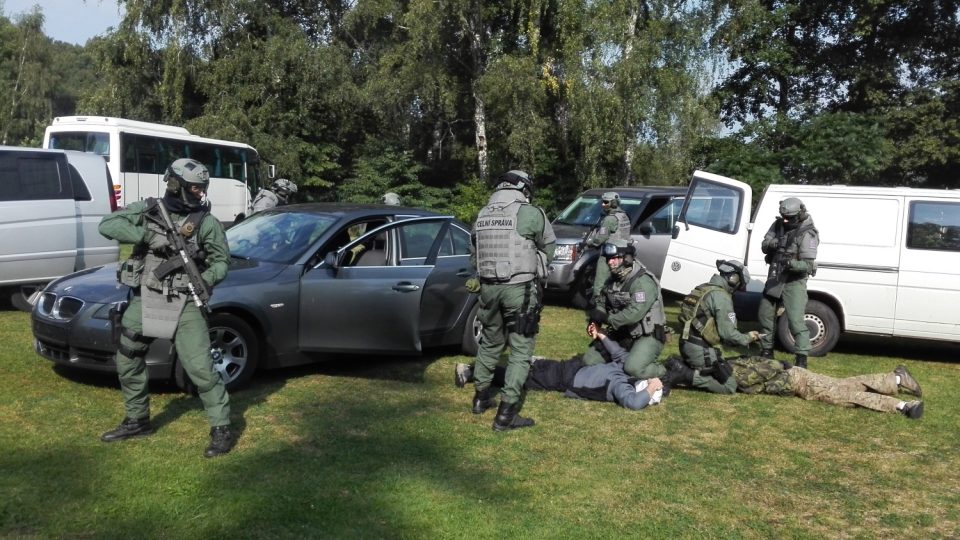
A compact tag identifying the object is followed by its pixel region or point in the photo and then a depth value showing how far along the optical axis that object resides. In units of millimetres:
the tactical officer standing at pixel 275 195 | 10836
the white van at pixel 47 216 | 9062
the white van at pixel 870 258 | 8914
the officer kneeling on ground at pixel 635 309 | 6934
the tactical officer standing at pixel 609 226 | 9742
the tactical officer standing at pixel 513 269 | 5926
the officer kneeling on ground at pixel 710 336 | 7262
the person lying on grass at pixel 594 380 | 6680
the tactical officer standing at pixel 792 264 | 8172
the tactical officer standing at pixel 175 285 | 4984
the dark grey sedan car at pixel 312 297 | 6258
